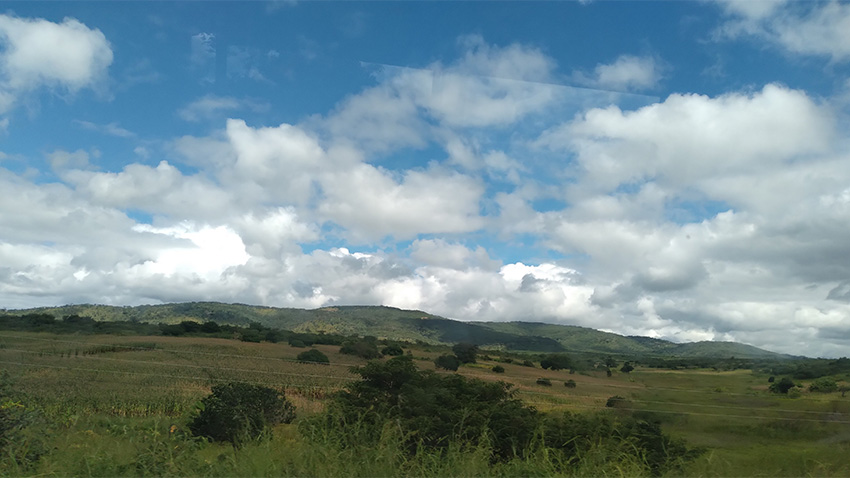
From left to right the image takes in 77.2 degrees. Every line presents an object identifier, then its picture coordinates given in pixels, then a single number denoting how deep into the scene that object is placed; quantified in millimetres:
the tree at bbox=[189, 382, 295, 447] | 9273
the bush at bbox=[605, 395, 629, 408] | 11633
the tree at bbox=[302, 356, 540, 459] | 8578
